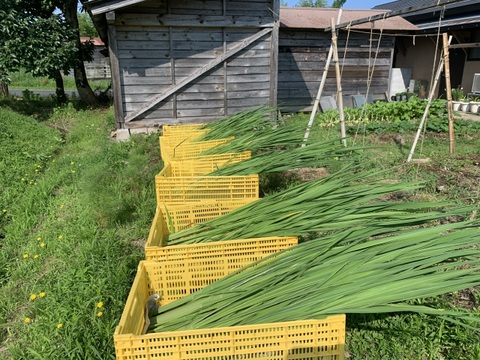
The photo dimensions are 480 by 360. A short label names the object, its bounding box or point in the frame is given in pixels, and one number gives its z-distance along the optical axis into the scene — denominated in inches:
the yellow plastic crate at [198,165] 135.7
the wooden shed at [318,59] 382.0
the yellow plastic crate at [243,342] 56.2
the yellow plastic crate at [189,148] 153.2
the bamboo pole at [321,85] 201.3
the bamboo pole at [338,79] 193.6
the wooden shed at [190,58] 261.3
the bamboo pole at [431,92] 188.9
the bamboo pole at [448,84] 192.7
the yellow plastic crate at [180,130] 187.2
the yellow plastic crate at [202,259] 81.0
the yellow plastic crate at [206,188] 115.7
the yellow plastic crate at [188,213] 102.7
